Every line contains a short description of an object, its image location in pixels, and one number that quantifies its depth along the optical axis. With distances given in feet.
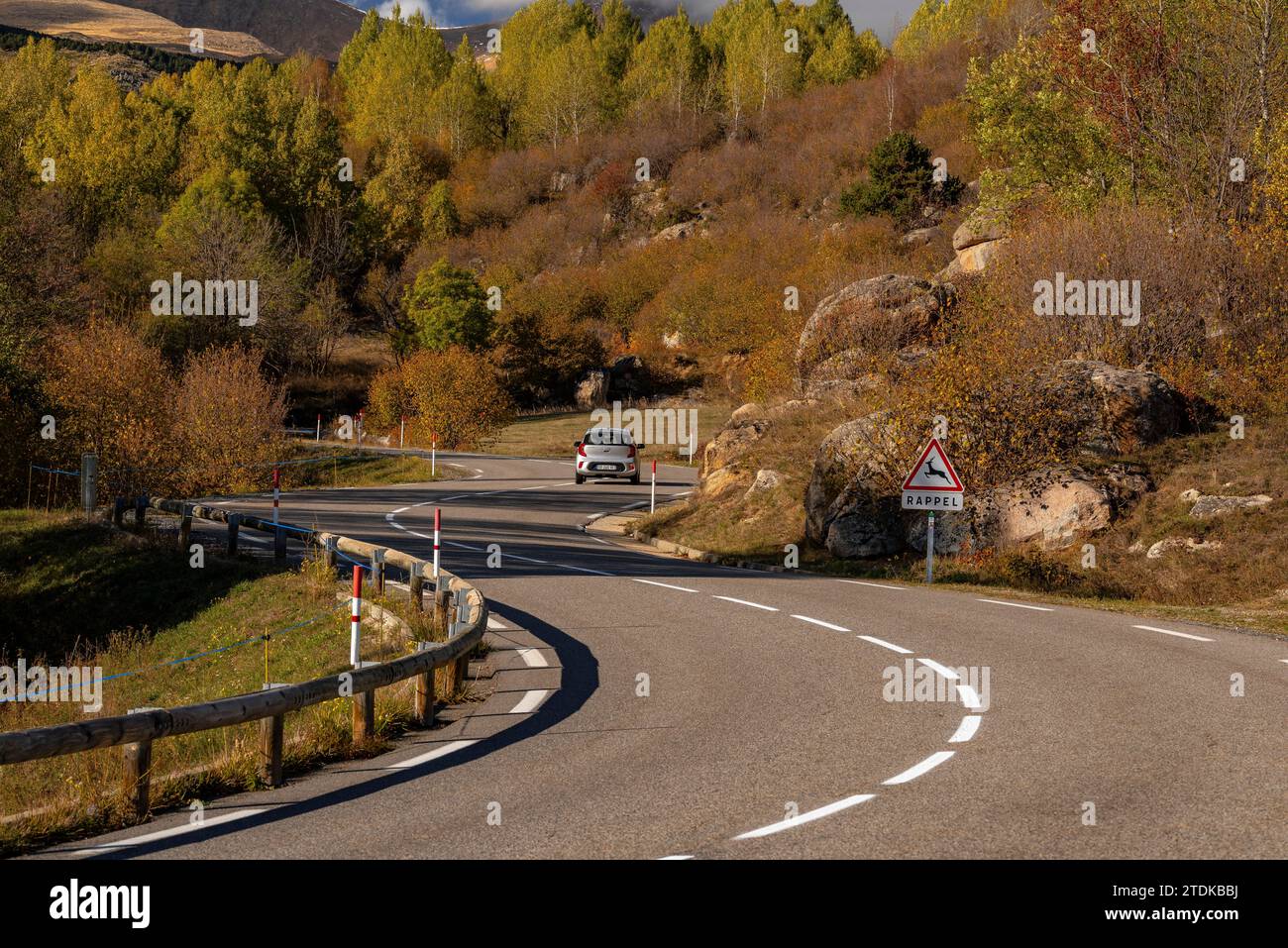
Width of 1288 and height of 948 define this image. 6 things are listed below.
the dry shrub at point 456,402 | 196.54
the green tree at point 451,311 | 240.32
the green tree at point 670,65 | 411.34
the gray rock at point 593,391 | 246.43
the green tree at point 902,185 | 257.34
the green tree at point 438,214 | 350.23
